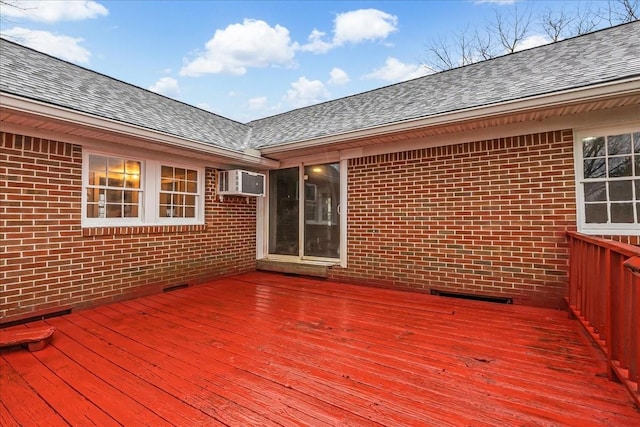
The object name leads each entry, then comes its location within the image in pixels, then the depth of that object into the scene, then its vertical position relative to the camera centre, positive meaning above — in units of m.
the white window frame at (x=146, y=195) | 3.96 +0.38
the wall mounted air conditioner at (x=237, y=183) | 5.53 +0.71
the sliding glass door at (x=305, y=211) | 5.67 +0.17
